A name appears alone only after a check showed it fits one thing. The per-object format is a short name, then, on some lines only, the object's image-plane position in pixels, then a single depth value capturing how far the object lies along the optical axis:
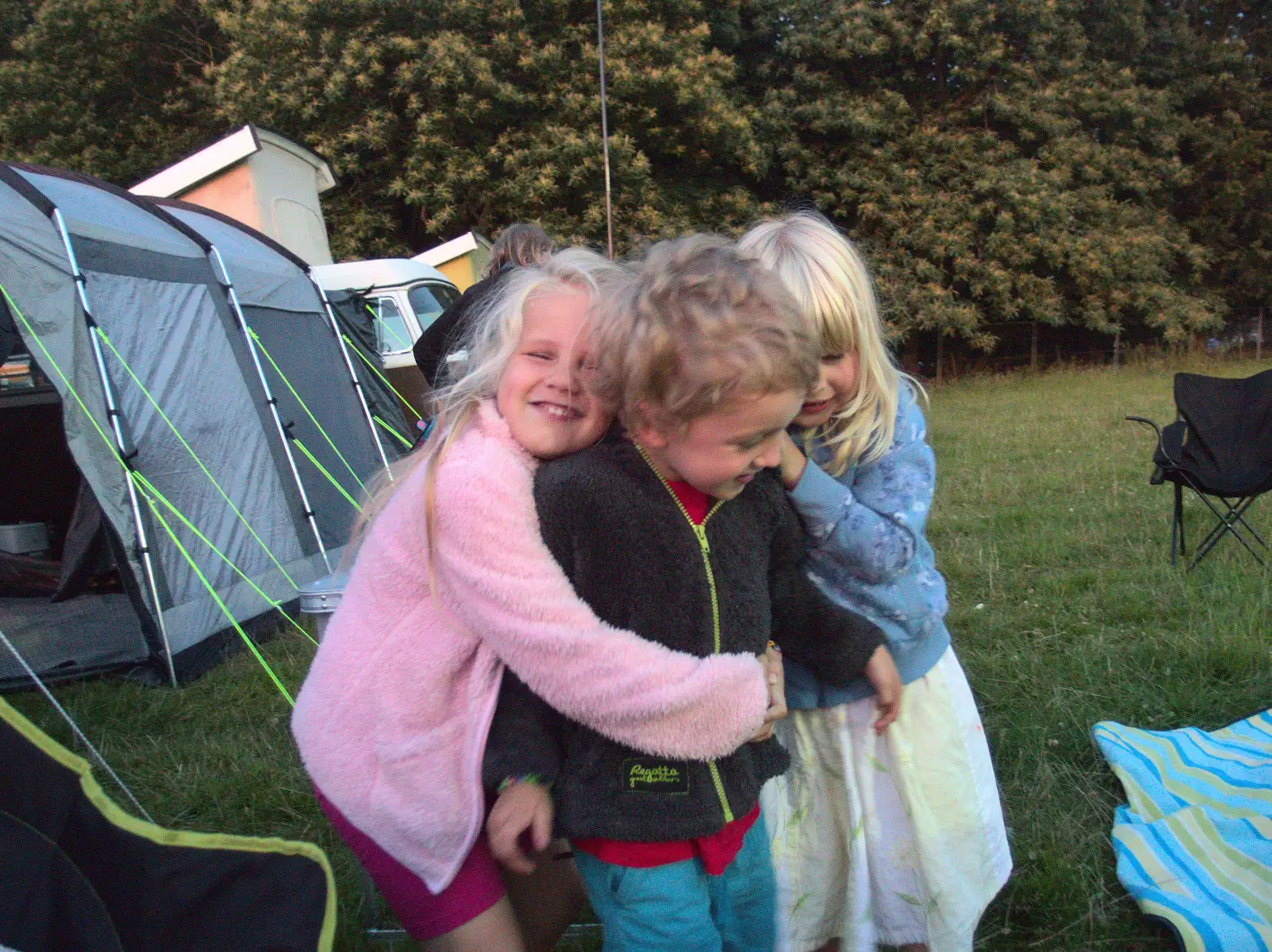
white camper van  8.77
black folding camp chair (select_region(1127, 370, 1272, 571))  4.16
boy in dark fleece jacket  1.14
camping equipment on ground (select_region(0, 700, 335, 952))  1.36
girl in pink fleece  1.19
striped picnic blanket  2.03
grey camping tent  3.83
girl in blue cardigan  1.44
